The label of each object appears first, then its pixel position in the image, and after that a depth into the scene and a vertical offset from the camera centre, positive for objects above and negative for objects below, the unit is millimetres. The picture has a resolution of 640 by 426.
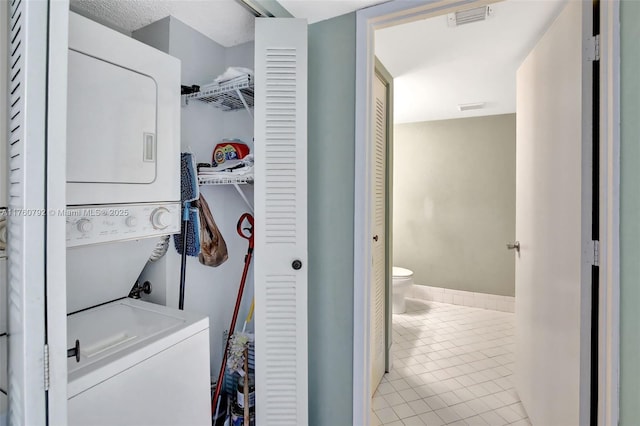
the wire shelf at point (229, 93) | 1611 +611
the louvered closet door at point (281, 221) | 1540 -46
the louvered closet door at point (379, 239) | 2301 -196
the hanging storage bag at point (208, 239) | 1720 -149
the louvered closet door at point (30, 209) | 619 +2
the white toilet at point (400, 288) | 3705 -868
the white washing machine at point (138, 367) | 949 -505
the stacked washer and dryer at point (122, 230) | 1029 -72
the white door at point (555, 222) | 1285 -42
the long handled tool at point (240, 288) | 1707 -426
